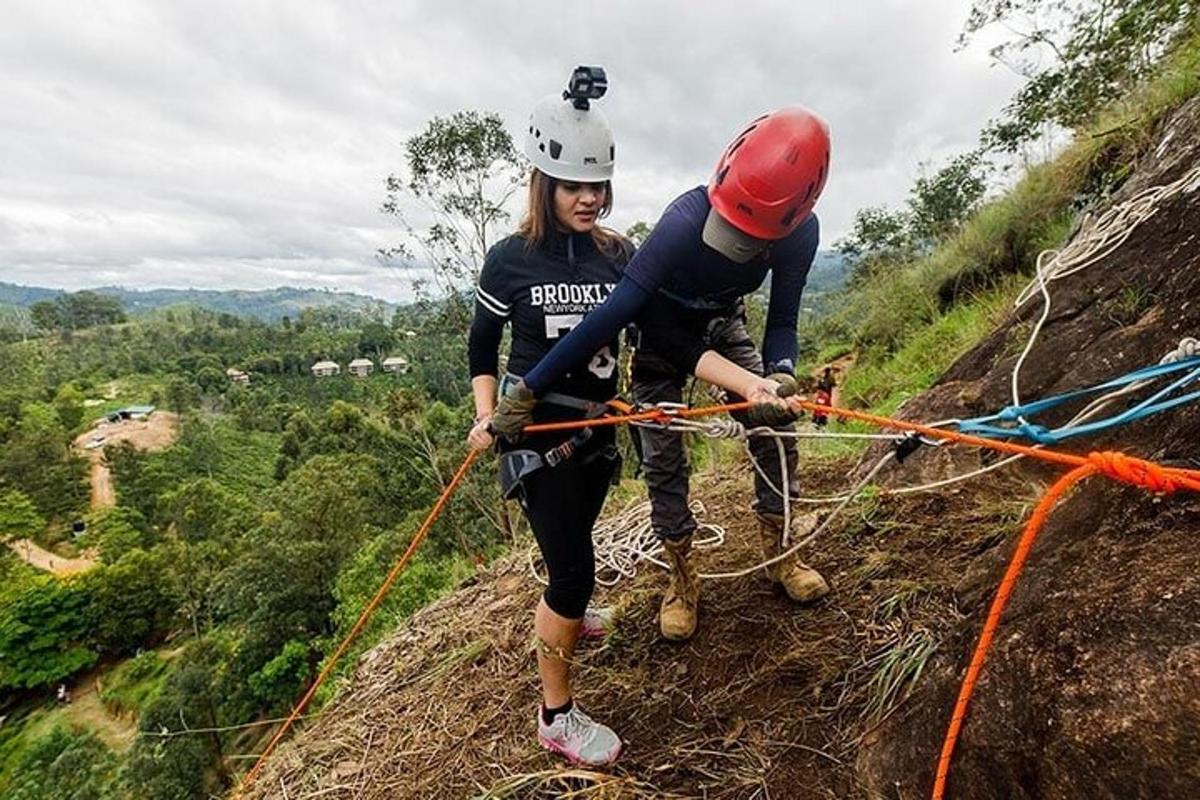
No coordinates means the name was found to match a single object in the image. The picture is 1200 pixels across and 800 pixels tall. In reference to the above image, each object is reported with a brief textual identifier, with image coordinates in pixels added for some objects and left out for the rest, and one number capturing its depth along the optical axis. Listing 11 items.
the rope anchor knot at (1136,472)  1.10
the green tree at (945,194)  15.69
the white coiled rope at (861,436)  1.96
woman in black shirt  2.06
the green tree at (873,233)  20.59
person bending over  1.83
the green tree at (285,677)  20.11
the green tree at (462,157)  10.95
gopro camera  2.18
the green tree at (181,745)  16.64
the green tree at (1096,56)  5.17
